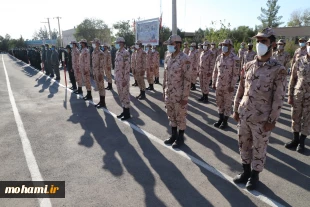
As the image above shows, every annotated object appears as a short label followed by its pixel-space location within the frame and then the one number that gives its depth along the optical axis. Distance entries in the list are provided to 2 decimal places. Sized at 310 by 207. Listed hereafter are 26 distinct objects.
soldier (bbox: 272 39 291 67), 7.65
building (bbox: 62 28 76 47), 77.38
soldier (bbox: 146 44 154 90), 10.14
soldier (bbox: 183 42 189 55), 11.49
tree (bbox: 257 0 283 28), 51.16
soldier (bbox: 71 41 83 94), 8.73
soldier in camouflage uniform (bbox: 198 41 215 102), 7.83
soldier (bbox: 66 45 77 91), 9.58
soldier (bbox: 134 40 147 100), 8.63
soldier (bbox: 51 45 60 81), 12.54
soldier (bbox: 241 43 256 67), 9.18
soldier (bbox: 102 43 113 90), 7.53
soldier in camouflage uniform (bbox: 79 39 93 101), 7.84
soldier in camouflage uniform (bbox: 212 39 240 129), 5.19
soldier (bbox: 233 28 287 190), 2.82
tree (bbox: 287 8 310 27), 57.44
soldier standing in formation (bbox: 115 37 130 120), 5.97
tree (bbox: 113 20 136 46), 39.17
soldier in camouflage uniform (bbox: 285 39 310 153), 4.14
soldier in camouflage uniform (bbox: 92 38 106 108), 7.09
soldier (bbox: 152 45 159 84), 11.05
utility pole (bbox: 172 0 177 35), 14.12
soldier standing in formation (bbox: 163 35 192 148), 4.22
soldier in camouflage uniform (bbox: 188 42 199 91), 9.59
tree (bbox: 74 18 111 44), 59.72
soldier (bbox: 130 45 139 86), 9.77
